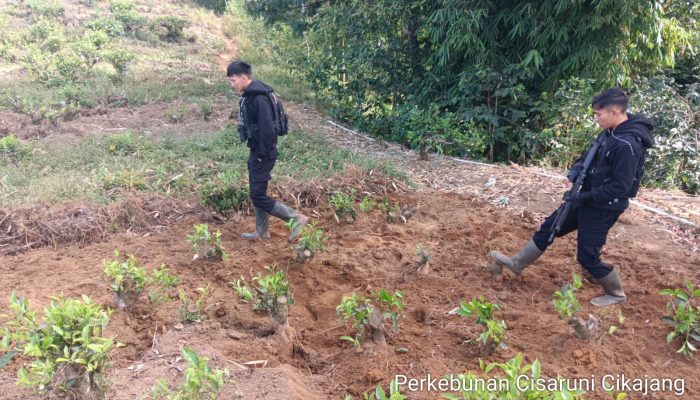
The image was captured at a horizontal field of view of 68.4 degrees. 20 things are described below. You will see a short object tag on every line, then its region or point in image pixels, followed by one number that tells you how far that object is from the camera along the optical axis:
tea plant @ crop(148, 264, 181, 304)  3.89
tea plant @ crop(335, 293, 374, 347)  3.23
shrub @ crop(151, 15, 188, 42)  16.84
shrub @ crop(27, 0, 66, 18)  16.62
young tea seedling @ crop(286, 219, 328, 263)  4.55
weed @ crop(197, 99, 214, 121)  9.05
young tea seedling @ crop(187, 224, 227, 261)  4.51
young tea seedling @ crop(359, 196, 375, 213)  5.58
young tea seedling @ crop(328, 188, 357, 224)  5.41
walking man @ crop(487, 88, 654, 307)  3.47
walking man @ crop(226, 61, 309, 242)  4.68
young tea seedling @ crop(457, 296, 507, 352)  3.14
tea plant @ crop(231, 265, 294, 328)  3.47
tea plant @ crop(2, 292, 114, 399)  2.53
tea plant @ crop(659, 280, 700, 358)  3.24
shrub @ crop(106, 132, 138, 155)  7.23
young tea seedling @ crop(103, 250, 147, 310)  3.65
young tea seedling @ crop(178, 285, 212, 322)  3.66
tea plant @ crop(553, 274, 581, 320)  3.36
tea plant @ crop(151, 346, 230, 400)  2.49
